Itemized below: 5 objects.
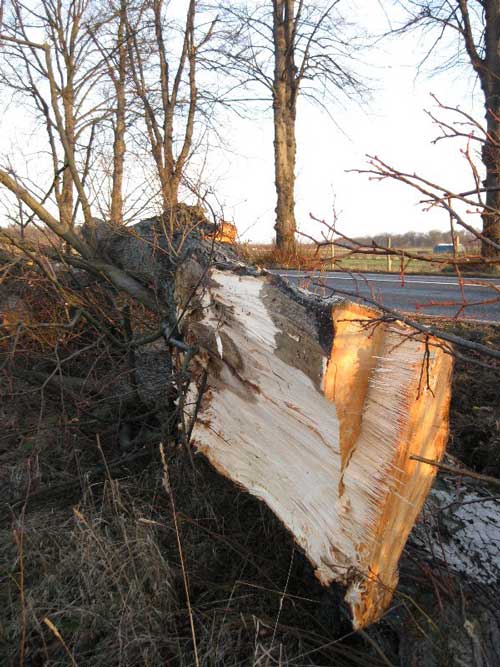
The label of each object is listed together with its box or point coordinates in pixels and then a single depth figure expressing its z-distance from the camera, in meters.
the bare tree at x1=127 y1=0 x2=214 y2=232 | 10.99
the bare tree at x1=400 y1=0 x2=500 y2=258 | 9.94
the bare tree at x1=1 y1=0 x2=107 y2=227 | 4.17
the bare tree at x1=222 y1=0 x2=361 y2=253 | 13.23
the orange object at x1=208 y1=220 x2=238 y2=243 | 3.10
